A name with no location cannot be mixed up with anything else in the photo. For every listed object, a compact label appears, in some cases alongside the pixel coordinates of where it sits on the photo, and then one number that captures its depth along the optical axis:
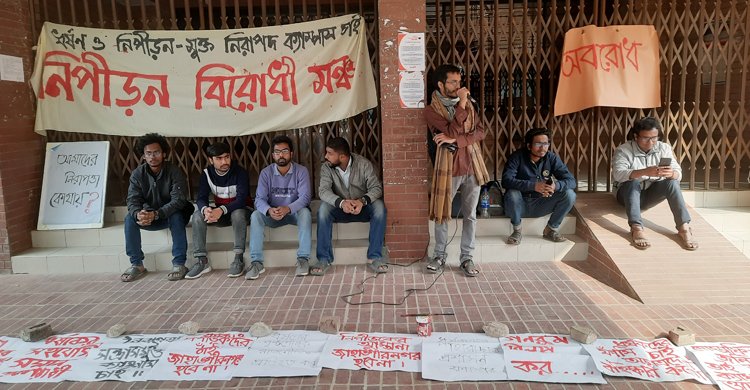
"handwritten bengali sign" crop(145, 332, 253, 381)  3.27
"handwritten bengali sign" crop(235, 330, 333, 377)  3.27
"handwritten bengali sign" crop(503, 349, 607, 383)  3.13
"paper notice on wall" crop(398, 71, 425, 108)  5.25
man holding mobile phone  5.09
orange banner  5.98
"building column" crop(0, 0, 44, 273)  5.55
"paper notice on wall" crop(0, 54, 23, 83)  5.52
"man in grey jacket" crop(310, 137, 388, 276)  5.29
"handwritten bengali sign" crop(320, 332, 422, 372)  3.32
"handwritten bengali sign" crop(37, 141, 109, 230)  5.93
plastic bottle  5.88
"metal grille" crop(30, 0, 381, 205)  5.96
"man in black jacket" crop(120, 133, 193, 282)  5.29
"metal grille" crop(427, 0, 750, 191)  6.01
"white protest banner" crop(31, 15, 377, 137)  5.80
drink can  3.71
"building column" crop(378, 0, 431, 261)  5.18
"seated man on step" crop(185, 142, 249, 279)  5.34
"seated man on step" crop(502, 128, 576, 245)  5.46
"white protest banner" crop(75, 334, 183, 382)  3.29
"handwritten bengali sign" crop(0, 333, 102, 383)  3.31
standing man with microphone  5.00
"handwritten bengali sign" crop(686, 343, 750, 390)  3.01
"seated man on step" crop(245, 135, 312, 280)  5.27
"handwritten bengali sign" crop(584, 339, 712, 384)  3.11
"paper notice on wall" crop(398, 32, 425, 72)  5.20
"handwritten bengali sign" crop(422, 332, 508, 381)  3.18
